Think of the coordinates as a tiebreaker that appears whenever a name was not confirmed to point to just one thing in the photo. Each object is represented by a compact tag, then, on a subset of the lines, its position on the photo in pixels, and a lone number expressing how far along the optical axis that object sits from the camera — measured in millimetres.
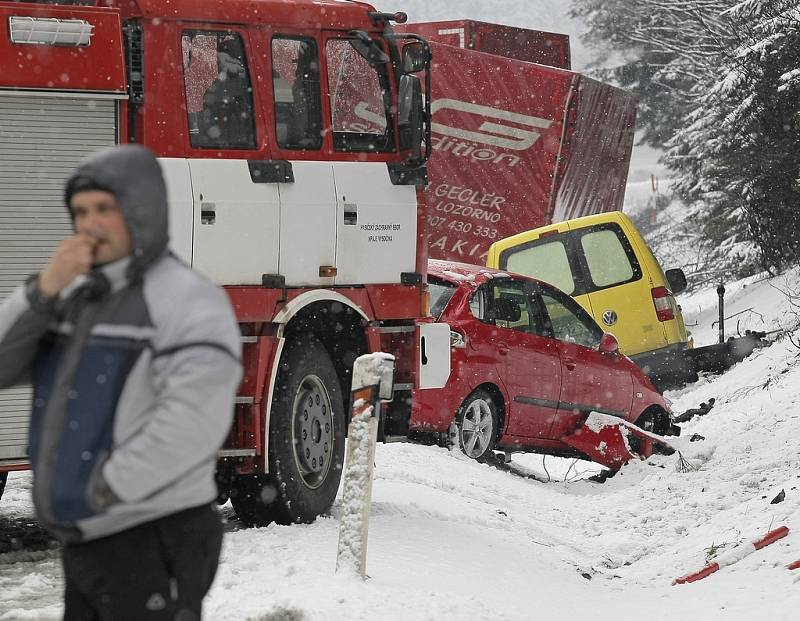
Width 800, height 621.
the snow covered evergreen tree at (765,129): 47022
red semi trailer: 36594
